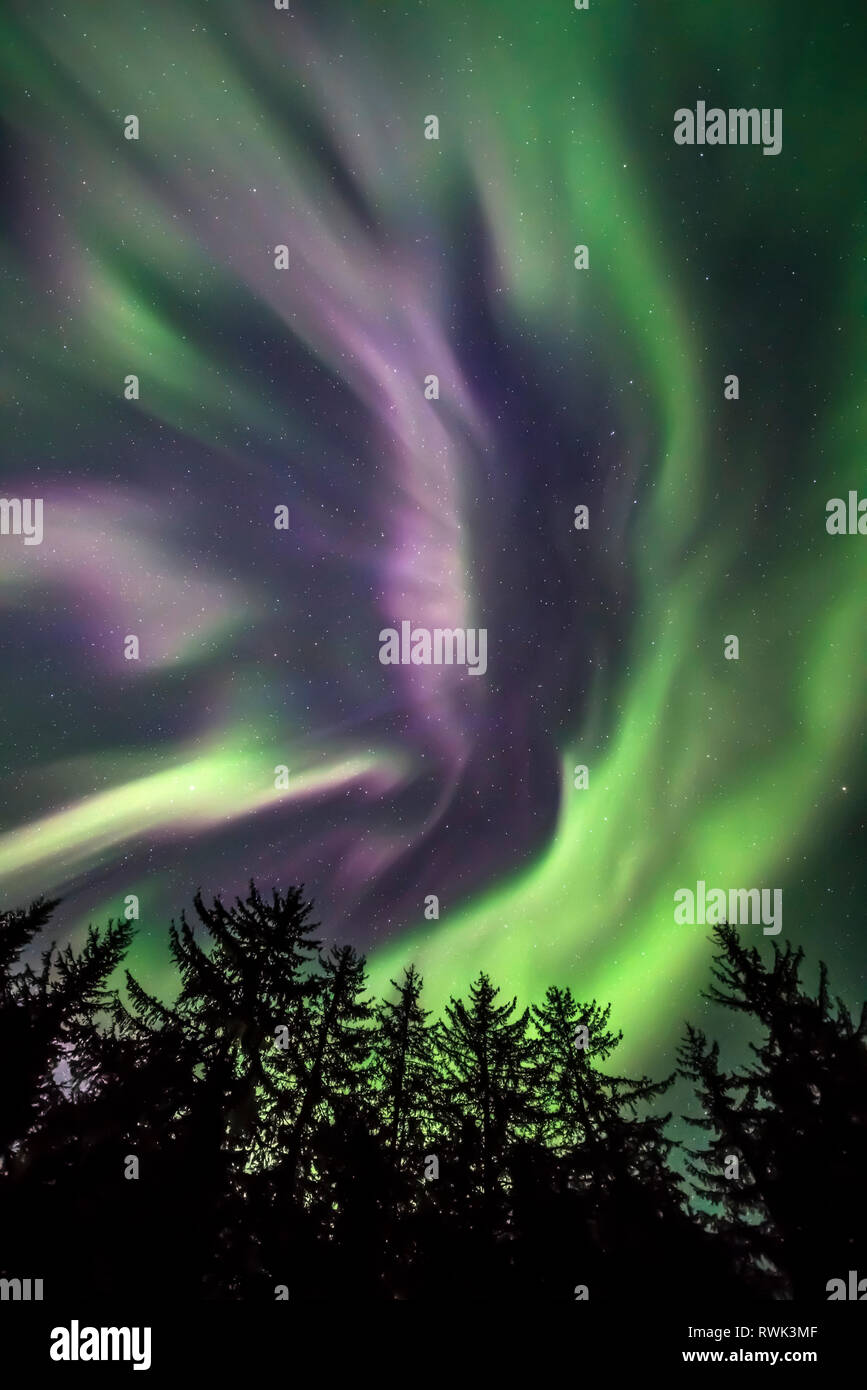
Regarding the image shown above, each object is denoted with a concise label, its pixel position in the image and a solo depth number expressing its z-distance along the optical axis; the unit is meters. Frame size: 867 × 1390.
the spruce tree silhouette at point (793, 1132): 11.43
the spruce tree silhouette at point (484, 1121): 11.77
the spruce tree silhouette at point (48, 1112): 10.56
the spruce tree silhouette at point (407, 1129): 11.92
